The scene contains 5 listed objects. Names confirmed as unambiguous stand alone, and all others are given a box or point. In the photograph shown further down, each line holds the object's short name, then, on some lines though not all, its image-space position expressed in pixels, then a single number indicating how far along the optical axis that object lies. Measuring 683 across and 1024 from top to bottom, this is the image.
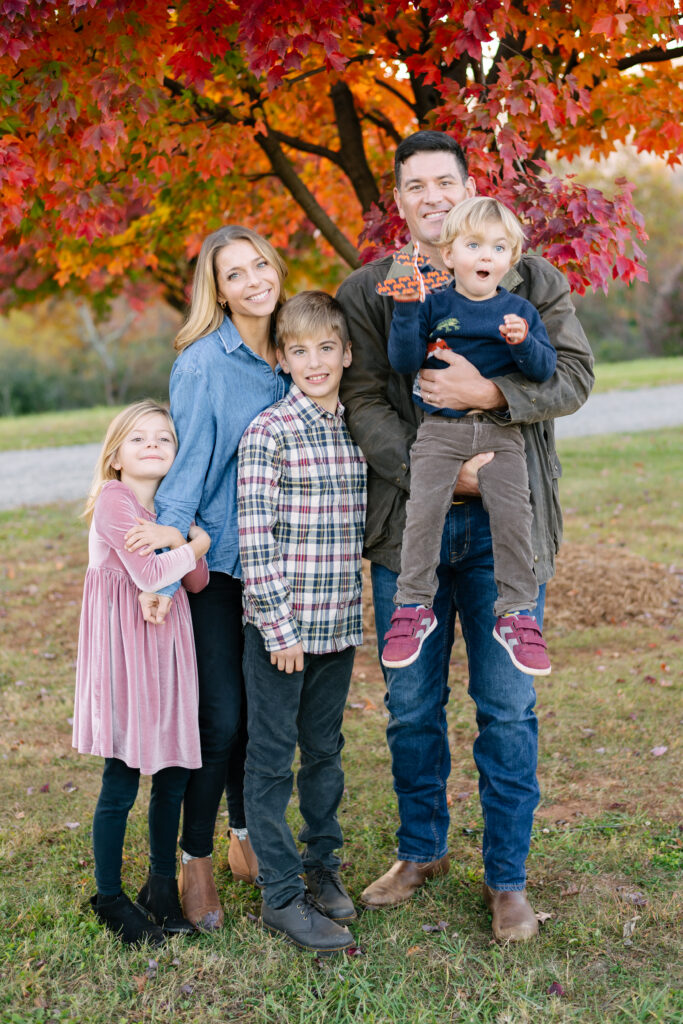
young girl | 2.99
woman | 3.01
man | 2.99
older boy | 2.93
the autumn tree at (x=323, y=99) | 3.90
